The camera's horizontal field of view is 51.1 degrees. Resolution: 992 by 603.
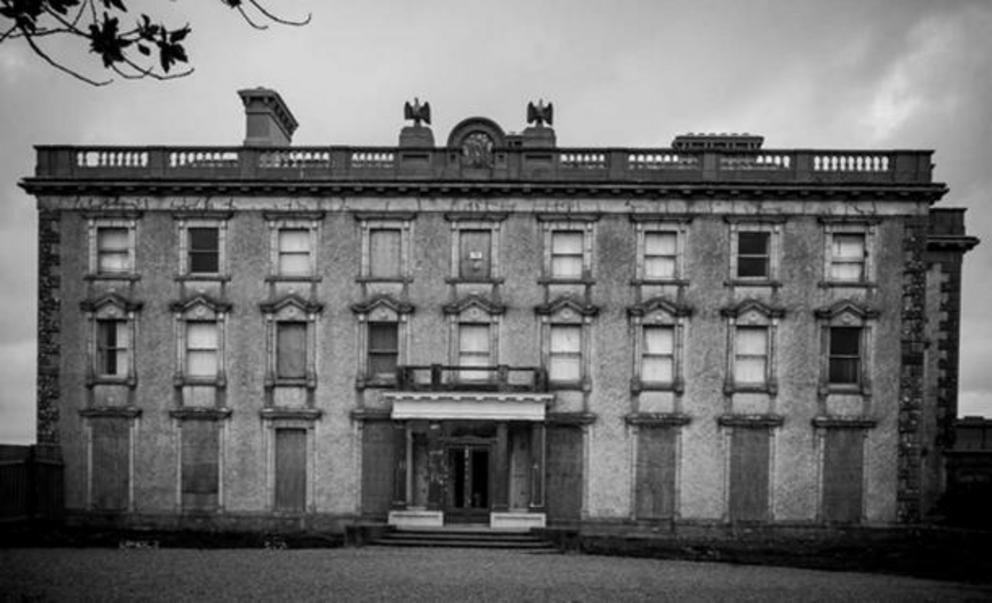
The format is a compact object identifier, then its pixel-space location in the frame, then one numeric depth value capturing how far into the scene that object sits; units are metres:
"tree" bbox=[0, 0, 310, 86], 8.01
